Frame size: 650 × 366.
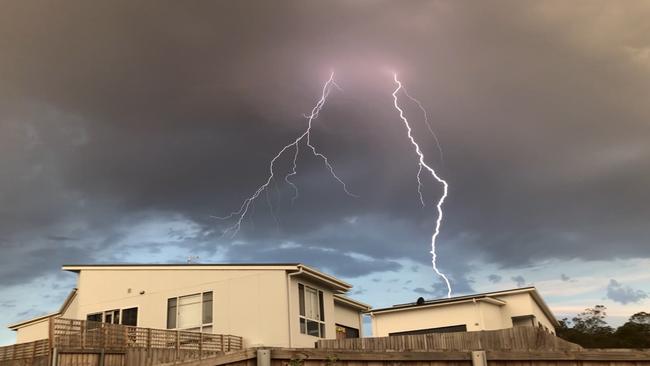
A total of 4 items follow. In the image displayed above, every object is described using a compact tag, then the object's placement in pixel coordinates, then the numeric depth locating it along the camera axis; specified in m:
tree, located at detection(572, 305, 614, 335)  55.16
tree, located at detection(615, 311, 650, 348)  42.88
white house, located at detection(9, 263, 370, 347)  20.66
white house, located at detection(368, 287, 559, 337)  24.92
